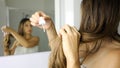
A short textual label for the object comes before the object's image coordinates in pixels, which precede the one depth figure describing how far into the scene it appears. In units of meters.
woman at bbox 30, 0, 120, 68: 0.73
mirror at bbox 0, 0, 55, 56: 0.96
